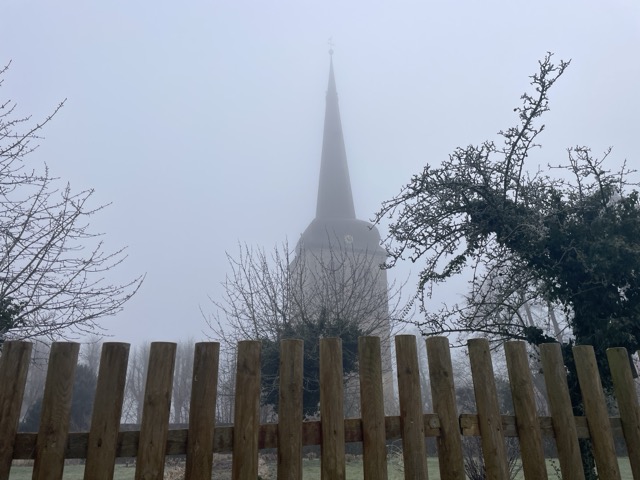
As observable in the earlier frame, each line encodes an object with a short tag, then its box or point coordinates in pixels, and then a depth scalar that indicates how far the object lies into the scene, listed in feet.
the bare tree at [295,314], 37.37
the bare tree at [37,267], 15.37
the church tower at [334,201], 161.48
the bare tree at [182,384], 121.59
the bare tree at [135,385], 129.59
